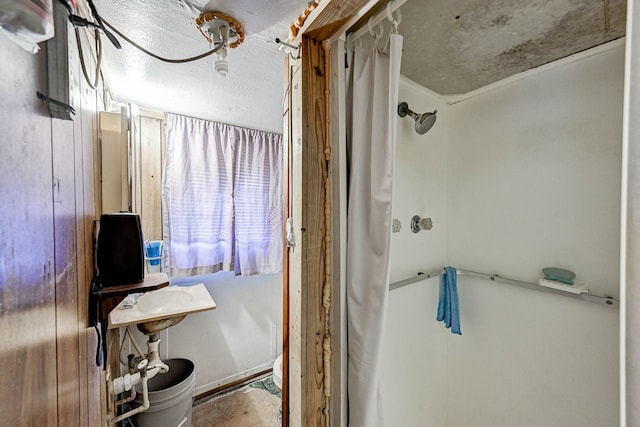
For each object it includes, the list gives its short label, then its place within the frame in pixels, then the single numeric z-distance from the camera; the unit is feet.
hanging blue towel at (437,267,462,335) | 4.34
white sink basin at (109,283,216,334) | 4.34
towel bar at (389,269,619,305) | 3.22
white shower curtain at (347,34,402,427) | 2.67
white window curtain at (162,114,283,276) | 5.79
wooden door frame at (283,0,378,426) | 2.70
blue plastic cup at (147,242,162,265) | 5.41
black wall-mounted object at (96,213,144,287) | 2.86
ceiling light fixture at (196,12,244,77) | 2.65
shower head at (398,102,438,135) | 3.82
